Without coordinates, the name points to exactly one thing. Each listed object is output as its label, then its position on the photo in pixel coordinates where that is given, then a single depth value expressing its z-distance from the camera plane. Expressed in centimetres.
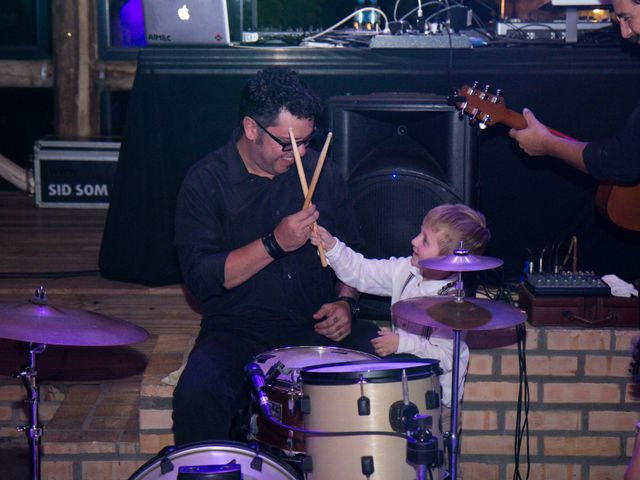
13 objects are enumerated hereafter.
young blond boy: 296
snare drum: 257
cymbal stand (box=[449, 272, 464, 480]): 269
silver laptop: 395
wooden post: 635
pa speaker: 336
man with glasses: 304
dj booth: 387
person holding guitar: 301
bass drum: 241
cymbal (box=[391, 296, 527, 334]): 249
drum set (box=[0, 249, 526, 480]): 238
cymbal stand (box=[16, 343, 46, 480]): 259
